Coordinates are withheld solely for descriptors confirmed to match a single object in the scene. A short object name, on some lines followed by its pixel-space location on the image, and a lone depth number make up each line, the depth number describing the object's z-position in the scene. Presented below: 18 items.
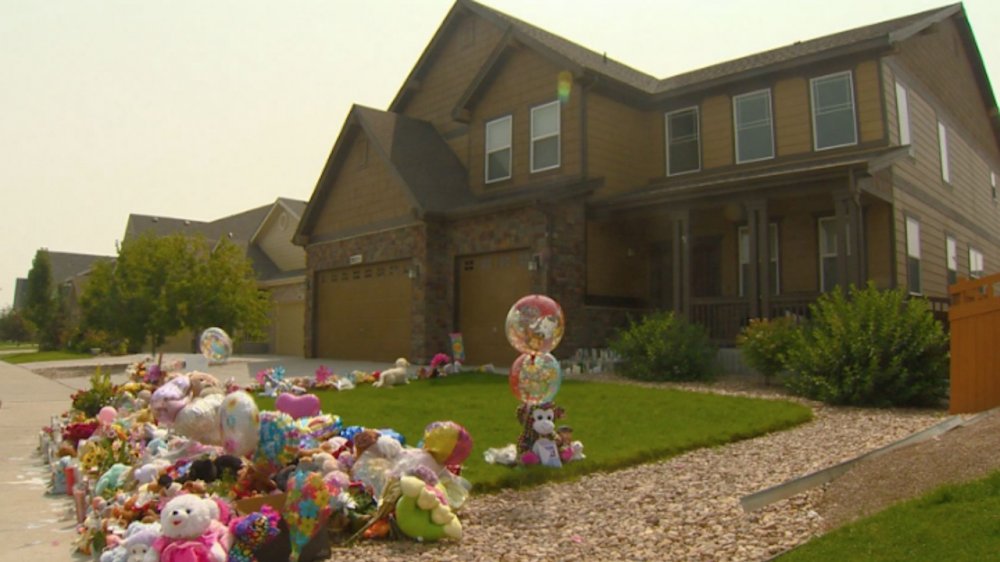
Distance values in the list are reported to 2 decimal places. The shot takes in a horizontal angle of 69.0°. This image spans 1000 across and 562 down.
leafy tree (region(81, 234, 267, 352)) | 18.50
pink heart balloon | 6.23
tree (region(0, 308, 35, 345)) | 58.25
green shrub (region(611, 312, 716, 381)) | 12.51
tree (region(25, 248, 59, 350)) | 43.28
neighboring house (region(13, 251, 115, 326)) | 48.31
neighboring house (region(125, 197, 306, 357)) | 26.72
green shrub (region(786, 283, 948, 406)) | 9.46
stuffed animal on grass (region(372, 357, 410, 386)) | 12.84
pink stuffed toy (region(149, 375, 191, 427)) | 5.65
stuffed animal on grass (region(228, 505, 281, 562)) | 3.91
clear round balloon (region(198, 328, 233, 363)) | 10.05
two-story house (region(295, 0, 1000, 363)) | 14.21
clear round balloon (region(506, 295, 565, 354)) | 6.24
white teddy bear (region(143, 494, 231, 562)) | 3.64
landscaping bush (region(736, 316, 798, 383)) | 11.50
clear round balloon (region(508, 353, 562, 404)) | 6.22
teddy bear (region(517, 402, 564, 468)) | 6.20
